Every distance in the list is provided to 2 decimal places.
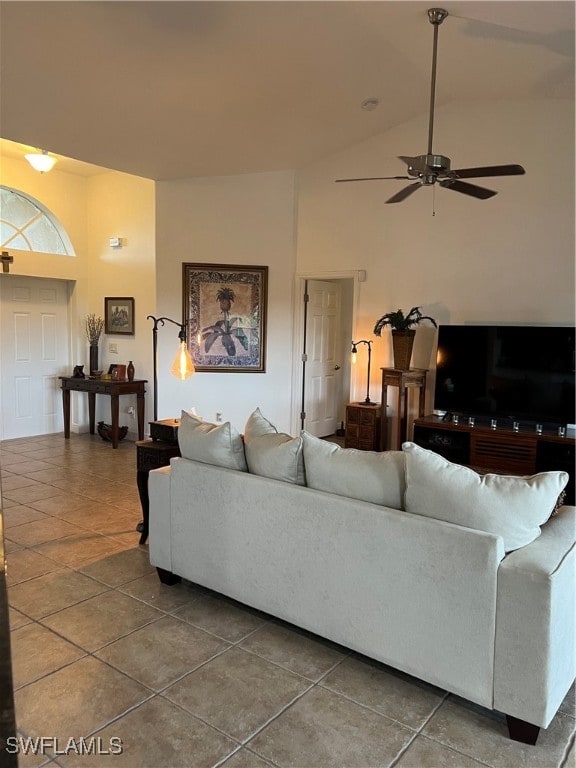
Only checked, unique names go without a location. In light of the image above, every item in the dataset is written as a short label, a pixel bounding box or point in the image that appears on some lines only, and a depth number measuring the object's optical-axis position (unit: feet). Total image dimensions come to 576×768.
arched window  21.74
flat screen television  15.29
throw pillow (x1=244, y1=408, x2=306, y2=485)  8.58
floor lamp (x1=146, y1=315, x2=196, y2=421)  12.99
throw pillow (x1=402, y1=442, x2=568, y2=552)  6.78
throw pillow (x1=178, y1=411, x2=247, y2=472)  9.33
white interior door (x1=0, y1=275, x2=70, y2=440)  22.61
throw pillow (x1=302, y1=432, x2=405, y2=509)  7.67
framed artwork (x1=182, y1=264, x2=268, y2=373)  20.97
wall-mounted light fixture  19.30
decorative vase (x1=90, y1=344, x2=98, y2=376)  23.63
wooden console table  21.67
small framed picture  23.15
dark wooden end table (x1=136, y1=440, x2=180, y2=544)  11.98
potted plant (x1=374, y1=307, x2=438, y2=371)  17.46
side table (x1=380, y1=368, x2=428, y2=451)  17.42
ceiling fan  10.78
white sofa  6.37
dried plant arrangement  23.72
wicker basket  22.65
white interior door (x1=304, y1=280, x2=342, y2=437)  21.79
